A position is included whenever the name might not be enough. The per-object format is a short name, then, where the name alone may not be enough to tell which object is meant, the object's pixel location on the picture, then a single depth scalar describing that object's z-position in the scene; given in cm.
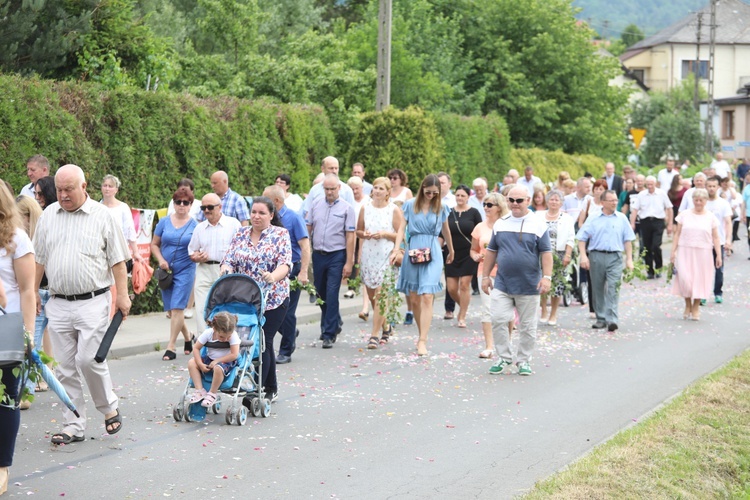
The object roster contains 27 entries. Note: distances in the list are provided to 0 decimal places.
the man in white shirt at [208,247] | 1202
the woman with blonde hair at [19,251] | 744
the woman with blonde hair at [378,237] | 1373
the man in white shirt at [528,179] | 2469
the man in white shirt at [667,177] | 3077
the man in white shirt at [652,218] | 2320
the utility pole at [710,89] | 5925
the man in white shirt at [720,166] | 3734
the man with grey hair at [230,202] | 1408
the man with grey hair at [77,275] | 834
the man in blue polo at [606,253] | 1577
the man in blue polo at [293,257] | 1199
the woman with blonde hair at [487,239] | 1321
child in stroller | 927
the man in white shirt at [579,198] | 1942
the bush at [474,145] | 3015
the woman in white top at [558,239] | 1584
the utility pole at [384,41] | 2330
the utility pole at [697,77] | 6393
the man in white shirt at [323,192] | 1498
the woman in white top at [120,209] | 1255
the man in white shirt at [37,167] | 1179
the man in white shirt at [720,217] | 1909
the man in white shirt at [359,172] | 1936
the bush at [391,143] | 2450
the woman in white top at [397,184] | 1566
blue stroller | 962
